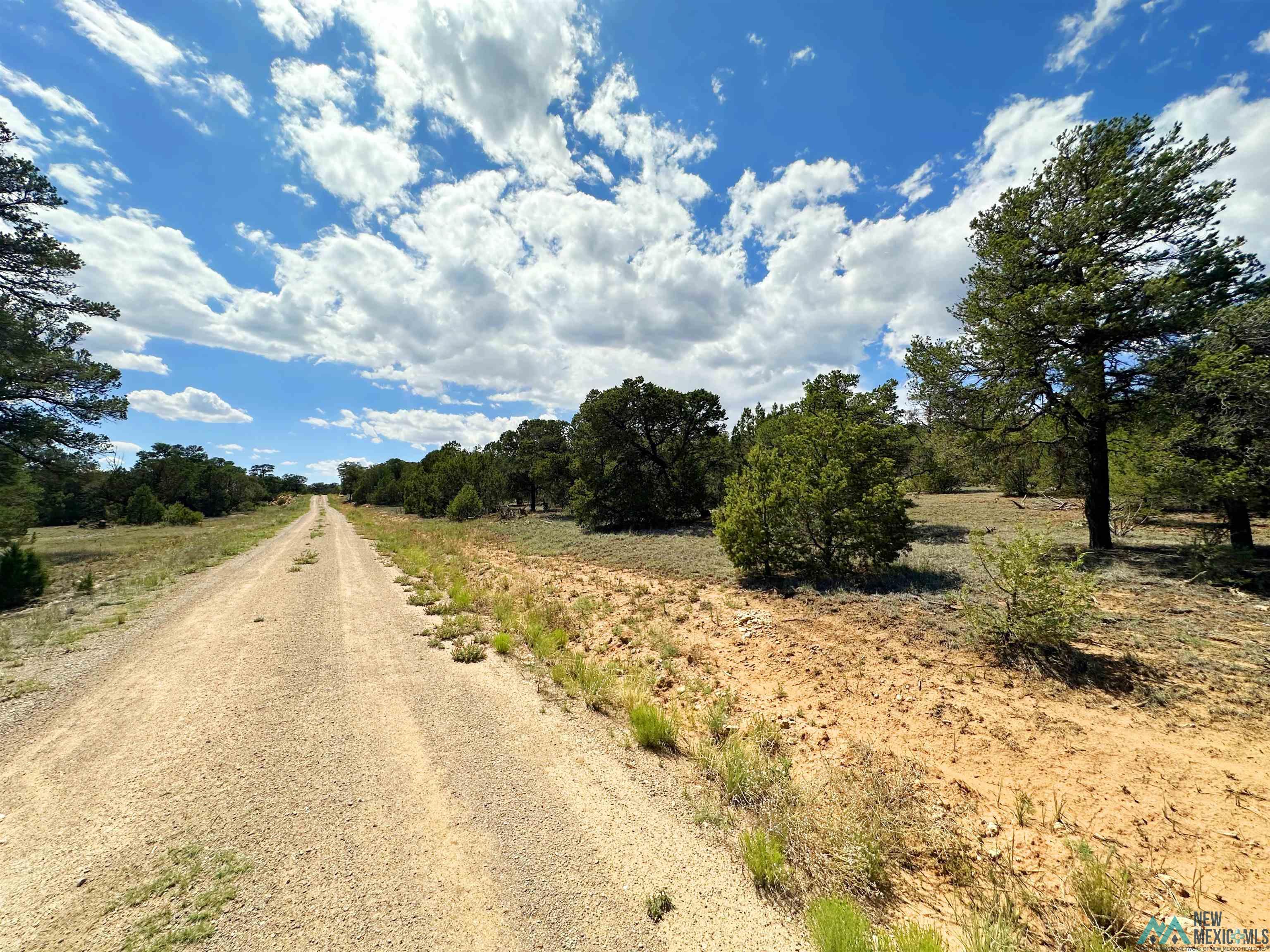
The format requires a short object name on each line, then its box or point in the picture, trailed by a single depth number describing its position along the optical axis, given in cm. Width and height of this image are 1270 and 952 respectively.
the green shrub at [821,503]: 1172
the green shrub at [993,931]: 278
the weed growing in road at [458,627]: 925
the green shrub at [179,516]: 5372
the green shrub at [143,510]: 5403
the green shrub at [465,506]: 4447
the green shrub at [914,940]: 279
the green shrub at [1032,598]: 635
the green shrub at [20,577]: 1243
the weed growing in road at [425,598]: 1198
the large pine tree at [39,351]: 1720
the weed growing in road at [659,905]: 309
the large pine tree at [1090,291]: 1093
